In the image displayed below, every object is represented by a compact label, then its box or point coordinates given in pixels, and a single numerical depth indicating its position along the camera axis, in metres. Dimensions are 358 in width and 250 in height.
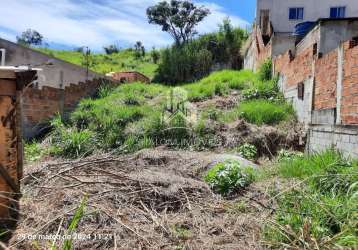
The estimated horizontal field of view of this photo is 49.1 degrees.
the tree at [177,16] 29.32
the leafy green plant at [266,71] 13.33
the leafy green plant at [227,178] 5.39
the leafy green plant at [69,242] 3.18
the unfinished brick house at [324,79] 6.12
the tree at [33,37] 42.22
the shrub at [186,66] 21.23
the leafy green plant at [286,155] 7.45
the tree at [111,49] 34.56
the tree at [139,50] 31.28
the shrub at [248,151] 8.03
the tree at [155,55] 28.70
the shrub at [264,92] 11.29
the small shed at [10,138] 4.05
